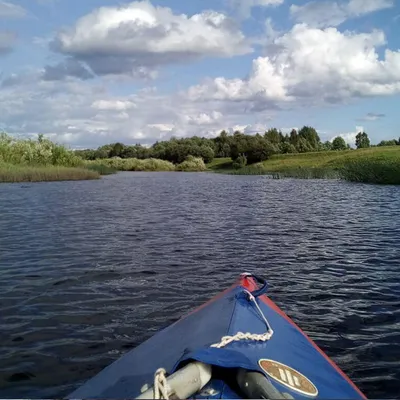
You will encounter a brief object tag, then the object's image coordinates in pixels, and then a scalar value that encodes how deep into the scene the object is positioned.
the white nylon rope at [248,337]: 3.77
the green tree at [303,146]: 117.44
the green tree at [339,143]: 128.38
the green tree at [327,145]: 129.96
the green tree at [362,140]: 124.94
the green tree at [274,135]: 130.12
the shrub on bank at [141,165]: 104.50
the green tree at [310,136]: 126.66
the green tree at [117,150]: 146.00
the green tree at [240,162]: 97.81
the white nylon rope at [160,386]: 2.44
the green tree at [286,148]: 113.38
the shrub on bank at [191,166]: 104.31
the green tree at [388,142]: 122.18
